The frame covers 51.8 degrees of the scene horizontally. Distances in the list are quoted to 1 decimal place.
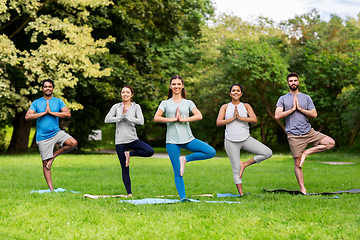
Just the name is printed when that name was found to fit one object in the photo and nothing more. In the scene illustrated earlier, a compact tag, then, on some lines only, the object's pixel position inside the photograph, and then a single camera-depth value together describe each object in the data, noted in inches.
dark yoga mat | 321.7
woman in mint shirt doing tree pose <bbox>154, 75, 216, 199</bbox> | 273.7
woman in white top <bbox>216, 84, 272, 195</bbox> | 303.6
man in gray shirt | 316.8
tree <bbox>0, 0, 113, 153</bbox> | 679.7
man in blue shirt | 335.3
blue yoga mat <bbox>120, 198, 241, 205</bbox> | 280.1
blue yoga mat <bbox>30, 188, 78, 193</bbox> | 337.7
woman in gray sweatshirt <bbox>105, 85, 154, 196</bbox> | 315.0
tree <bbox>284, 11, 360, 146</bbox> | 961.5
